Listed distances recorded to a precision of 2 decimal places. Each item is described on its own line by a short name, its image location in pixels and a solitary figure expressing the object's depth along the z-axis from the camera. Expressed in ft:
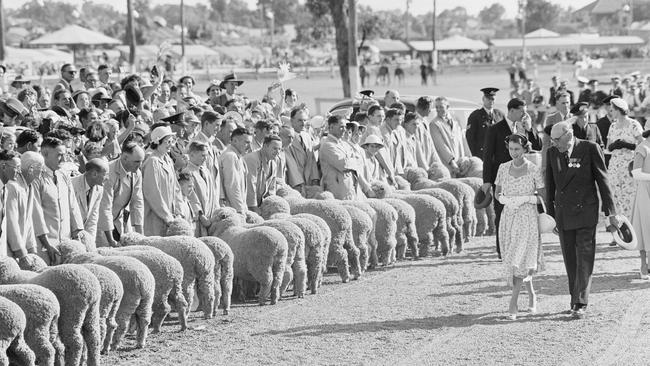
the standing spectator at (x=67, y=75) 66.75
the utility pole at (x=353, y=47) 125.90
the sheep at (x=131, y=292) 34.47
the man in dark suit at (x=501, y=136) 48.64
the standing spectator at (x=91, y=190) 39.14
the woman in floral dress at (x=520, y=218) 40.16
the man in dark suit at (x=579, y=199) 39.29
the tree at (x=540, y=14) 597.52
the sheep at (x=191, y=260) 37.73
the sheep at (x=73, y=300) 31.86
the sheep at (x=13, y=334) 29.53
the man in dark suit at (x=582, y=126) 56.90
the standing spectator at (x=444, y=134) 64.03
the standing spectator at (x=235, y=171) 46.50
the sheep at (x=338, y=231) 46.01
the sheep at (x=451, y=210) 54.24
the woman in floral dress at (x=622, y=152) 51.88
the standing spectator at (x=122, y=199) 40.98
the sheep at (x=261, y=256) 41.09
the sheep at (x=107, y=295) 33.22
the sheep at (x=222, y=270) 39.37
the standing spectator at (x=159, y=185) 42.32
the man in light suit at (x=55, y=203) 36.55
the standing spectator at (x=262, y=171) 48.14
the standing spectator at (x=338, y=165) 52.40
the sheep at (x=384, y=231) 49.29
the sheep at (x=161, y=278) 36.14
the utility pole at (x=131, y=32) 153.28
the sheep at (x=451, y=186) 55.88
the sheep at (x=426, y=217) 52.39
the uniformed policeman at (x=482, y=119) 58.18
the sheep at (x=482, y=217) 58.44
